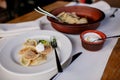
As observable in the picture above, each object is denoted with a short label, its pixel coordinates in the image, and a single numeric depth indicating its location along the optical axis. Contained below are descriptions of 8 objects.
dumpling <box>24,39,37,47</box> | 0.75
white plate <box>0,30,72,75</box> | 0.62
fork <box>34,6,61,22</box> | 0.93
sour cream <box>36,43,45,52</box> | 0.71
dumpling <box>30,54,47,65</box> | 0.67
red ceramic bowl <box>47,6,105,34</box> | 0.84
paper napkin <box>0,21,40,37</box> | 0.90
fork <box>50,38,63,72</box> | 0.61
